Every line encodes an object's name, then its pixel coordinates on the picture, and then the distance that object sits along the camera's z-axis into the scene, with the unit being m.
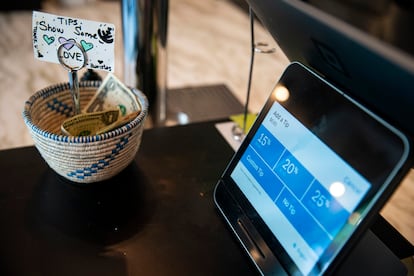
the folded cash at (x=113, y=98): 0.73
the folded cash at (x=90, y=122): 0.68
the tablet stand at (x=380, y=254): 0.58
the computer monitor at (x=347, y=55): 0.38
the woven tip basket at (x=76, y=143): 0.60
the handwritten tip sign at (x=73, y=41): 0.63
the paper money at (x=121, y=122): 0.64
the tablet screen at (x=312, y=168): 0.47
